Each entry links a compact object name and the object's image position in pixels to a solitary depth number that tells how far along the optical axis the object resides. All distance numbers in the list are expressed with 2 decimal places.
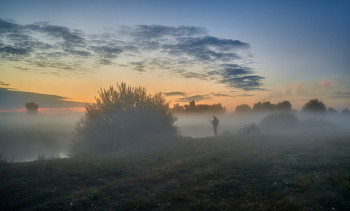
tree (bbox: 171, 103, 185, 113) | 40.49
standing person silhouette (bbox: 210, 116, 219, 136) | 46.56
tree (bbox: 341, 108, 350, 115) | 131.50
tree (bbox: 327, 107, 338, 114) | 113.06
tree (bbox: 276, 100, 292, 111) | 102.25
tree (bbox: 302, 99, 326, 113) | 90.44
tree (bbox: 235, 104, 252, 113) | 129.88
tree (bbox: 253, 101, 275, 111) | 119.72
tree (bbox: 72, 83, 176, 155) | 30.31
